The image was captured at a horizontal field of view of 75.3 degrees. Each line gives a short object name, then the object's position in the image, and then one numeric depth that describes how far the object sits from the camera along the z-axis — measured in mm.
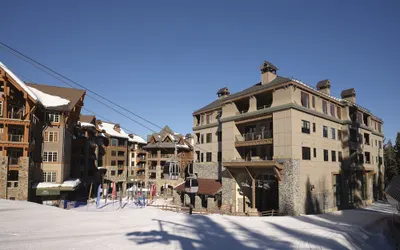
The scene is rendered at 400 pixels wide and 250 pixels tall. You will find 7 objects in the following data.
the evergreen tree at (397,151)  62469
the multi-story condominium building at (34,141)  34688
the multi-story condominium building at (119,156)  67062
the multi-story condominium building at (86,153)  53844
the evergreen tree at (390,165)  63506
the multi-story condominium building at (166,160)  59531
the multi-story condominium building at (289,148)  28531
